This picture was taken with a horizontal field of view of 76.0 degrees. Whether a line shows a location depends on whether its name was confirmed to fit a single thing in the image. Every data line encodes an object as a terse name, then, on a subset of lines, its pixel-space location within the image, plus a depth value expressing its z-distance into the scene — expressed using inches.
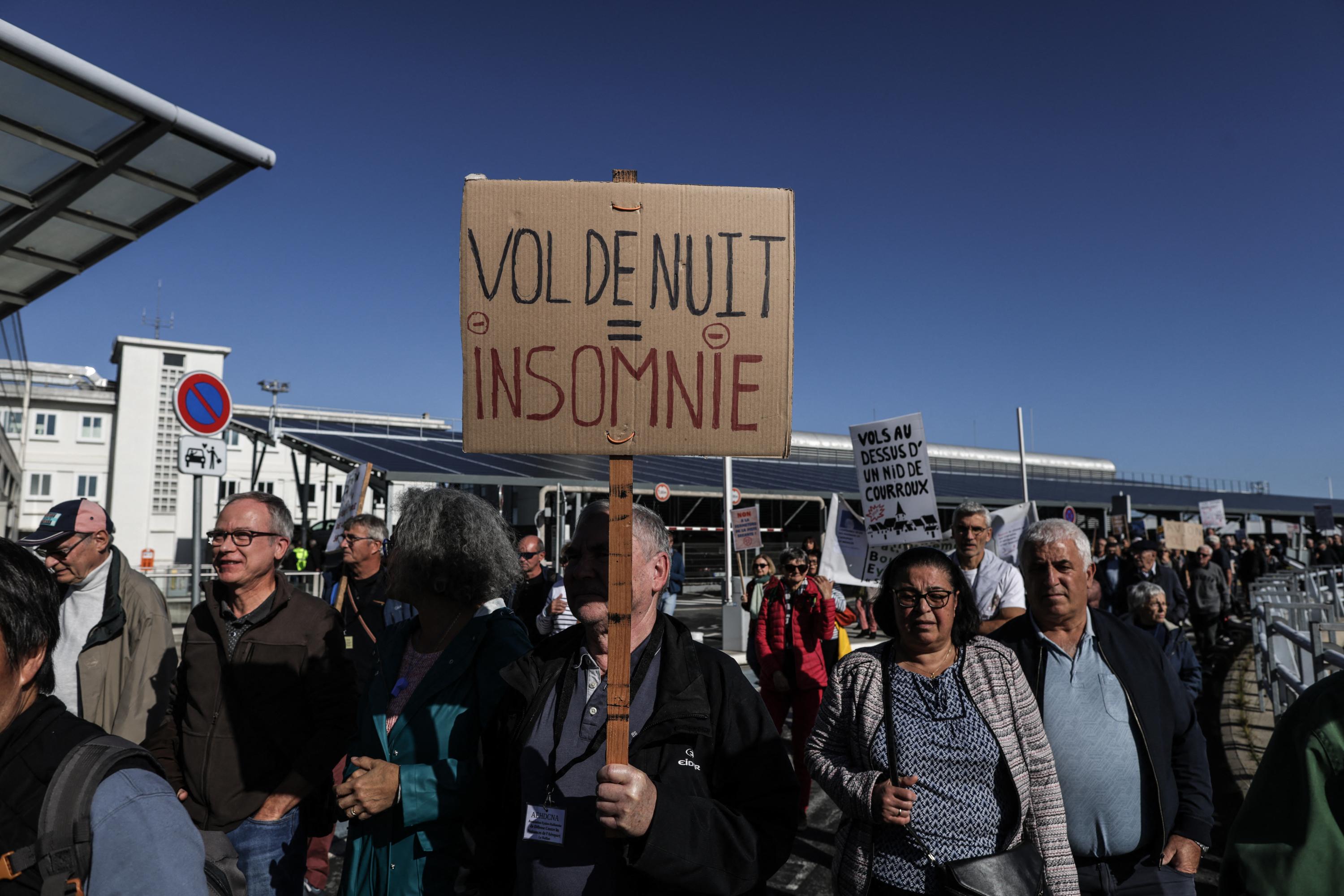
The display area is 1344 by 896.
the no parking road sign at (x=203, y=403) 263.0
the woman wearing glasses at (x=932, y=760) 97.3
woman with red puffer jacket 237.8
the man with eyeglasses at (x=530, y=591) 293.0
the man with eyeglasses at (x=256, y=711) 111.5
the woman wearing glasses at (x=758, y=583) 352.8
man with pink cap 136.9
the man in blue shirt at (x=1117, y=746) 104.9
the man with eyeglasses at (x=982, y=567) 206.2
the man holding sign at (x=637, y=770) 74.7
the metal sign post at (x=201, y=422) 257.4
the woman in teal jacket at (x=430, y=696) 89.7
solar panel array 719.7
